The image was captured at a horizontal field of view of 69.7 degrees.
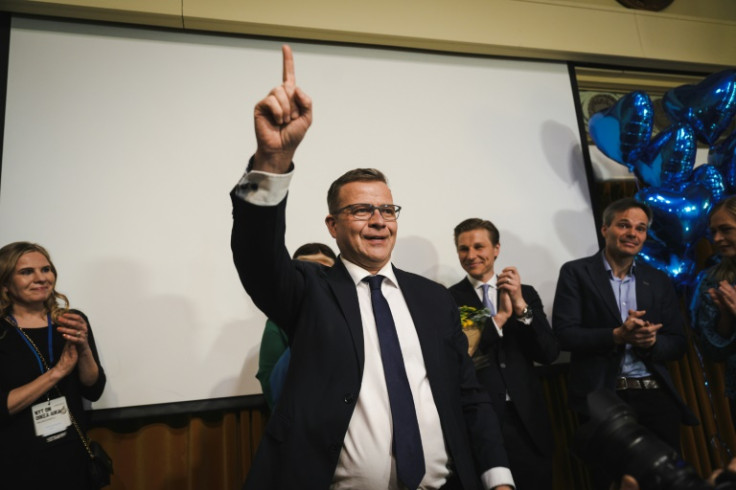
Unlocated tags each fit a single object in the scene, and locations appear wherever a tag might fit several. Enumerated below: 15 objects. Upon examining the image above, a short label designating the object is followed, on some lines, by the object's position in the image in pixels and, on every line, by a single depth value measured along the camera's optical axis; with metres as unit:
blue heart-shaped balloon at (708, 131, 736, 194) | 3.03
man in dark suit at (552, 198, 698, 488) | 2.29
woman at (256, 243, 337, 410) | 1.97
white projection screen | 2.51
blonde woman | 1.80
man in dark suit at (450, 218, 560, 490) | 2.20
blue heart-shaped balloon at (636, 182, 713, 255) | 2.72
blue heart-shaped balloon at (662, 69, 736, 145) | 2.90
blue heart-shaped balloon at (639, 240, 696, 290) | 2.87
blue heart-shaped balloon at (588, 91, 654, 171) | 2.90
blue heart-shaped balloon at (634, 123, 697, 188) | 2.89
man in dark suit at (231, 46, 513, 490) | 1.09
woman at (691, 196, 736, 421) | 2.20
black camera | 0.74
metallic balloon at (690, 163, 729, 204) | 2.91
